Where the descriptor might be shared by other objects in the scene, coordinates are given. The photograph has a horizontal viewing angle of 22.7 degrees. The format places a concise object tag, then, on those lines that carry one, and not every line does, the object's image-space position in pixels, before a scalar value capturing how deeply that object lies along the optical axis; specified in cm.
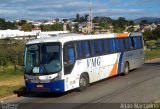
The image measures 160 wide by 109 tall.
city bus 1555
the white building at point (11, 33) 8566
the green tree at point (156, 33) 9572
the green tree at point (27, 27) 12480
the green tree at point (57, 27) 10706
